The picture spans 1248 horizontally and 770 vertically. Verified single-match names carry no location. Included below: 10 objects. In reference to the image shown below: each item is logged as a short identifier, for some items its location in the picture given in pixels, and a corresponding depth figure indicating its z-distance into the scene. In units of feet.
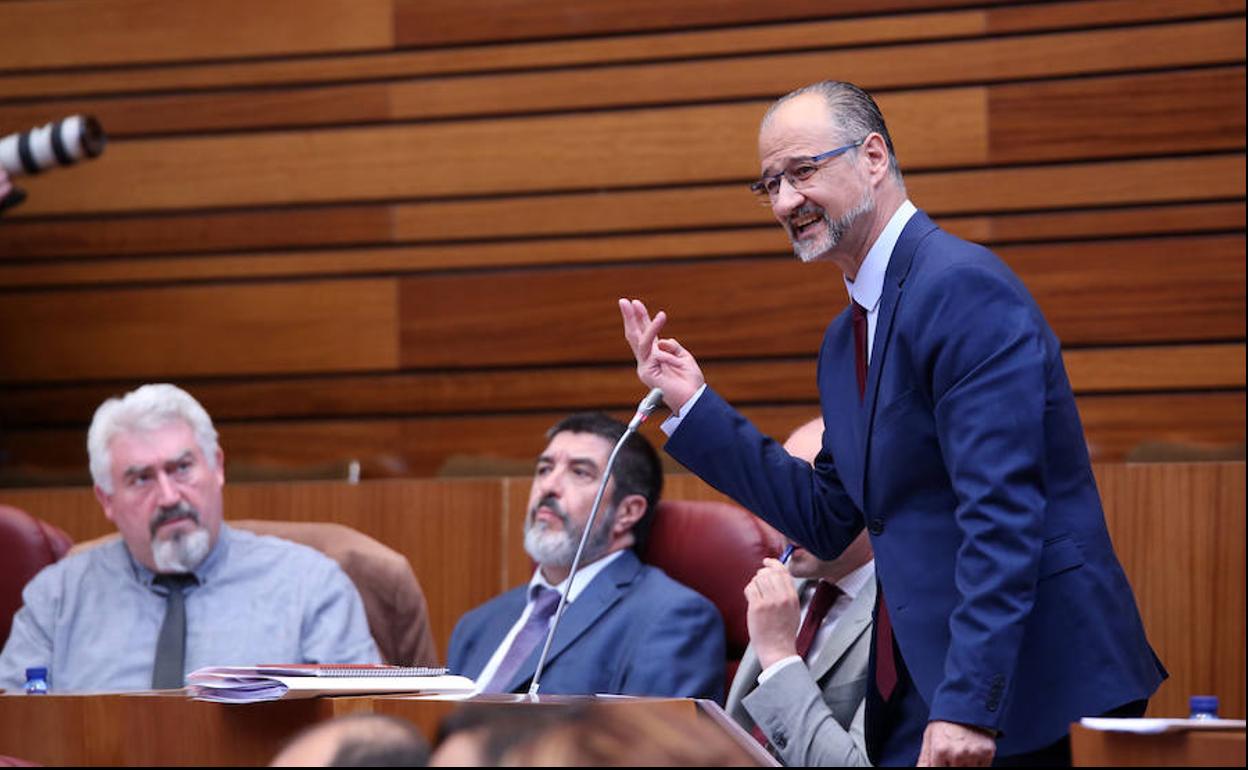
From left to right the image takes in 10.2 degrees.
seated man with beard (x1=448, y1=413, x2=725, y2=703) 31.56
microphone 29.94
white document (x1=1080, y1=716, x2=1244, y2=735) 23.69
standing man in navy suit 29.06
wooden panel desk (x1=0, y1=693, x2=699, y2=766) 28.99
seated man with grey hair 32.11
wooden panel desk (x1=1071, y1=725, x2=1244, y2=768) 22.83
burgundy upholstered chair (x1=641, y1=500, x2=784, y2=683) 31.93
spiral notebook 29.25
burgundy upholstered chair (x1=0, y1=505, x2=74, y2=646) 32.86
